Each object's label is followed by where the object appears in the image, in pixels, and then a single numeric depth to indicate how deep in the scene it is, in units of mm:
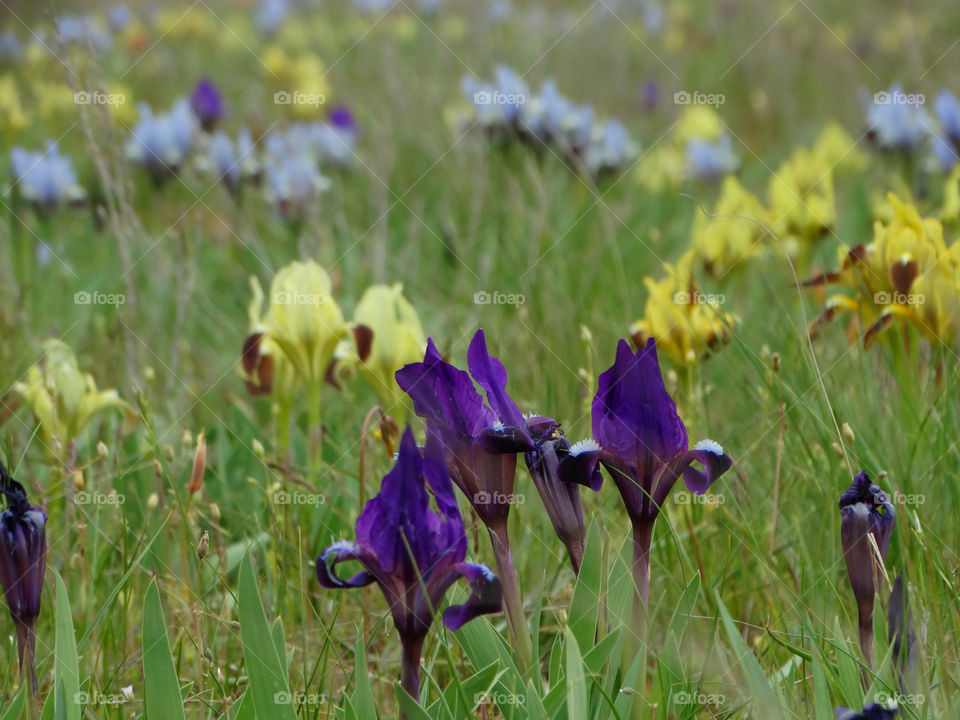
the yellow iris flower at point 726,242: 5207
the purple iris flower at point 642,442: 2189
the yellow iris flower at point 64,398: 3783
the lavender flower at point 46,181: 7437
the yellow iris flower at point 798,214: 5531
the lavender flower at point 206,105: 9414
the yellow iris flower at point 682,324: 3939
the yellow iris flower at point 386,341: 4027
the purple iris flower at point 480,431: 2189
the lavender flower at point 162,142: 8258
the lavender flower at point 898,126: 7895
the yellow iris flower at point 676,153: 8891
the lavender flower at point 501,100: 7566
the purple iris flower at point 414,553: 1948
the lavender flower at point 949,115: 6992
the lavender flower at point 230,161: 7887
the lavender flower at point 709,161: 8336
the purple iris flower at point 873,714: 1835
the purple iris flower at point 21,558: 2299
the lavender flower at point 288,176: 7000
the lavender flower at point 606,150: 8352
